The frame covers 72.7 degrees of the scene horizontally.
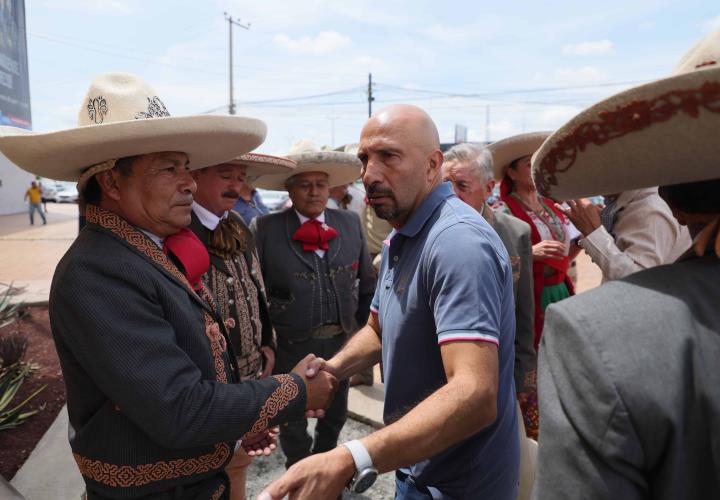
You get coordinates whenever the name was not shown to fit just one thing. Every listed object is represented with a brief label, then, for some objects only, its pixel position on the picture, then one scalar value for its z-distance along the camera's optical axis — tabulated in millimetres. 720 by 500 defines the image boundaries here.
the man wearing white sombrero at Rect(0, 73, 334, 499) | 1593
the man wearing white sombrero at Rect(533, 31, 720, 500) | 762
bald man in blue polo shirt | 1387
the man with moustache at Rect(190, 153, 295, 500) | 2805
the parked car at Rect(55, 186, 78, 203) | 44156
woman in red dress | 3459
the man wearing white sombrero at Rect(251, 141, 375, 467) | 3529
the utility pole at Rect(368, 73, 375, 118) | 39838
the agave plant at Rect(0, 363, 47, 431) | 3779
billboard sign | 12547
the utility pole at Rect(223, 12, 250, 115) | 28903
